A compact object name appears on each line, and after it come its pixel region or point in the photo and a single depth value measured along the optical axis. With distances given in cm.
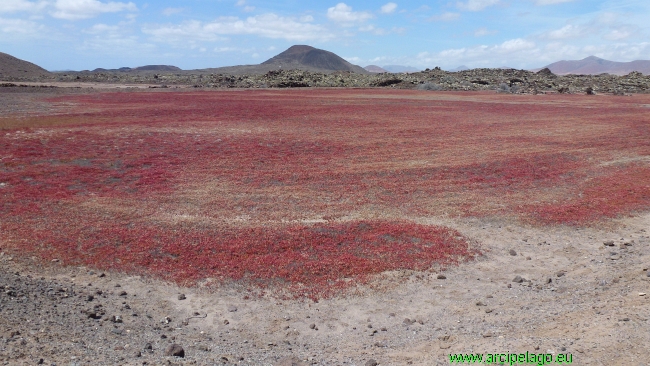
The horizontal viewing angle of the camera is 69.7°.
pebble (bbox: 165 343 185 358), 559
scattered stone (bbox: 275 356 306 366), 548
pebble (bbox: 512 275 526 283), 798
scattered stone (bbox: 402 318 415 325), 664
